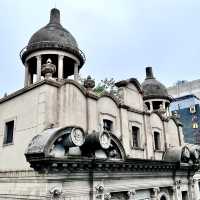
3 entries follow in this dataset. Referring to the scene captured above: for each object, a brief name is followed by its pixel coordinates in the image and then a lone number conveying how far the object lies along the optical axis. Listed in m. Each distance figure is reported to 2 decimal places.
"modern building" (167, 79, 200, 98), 47.80
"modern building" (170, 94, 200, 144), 40.94
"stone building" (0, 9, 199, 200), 10.05
